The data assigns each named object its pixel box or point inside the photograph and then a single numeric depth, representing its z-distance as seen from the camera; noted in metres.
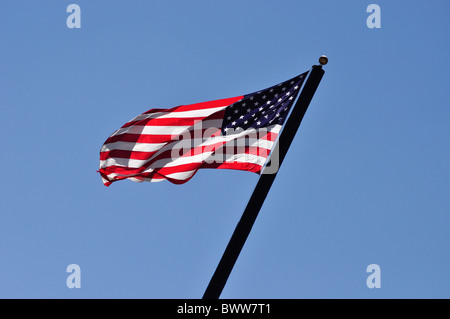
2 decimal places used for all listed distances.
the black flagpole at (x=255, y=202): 10.86
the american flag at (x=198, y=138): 12.86
